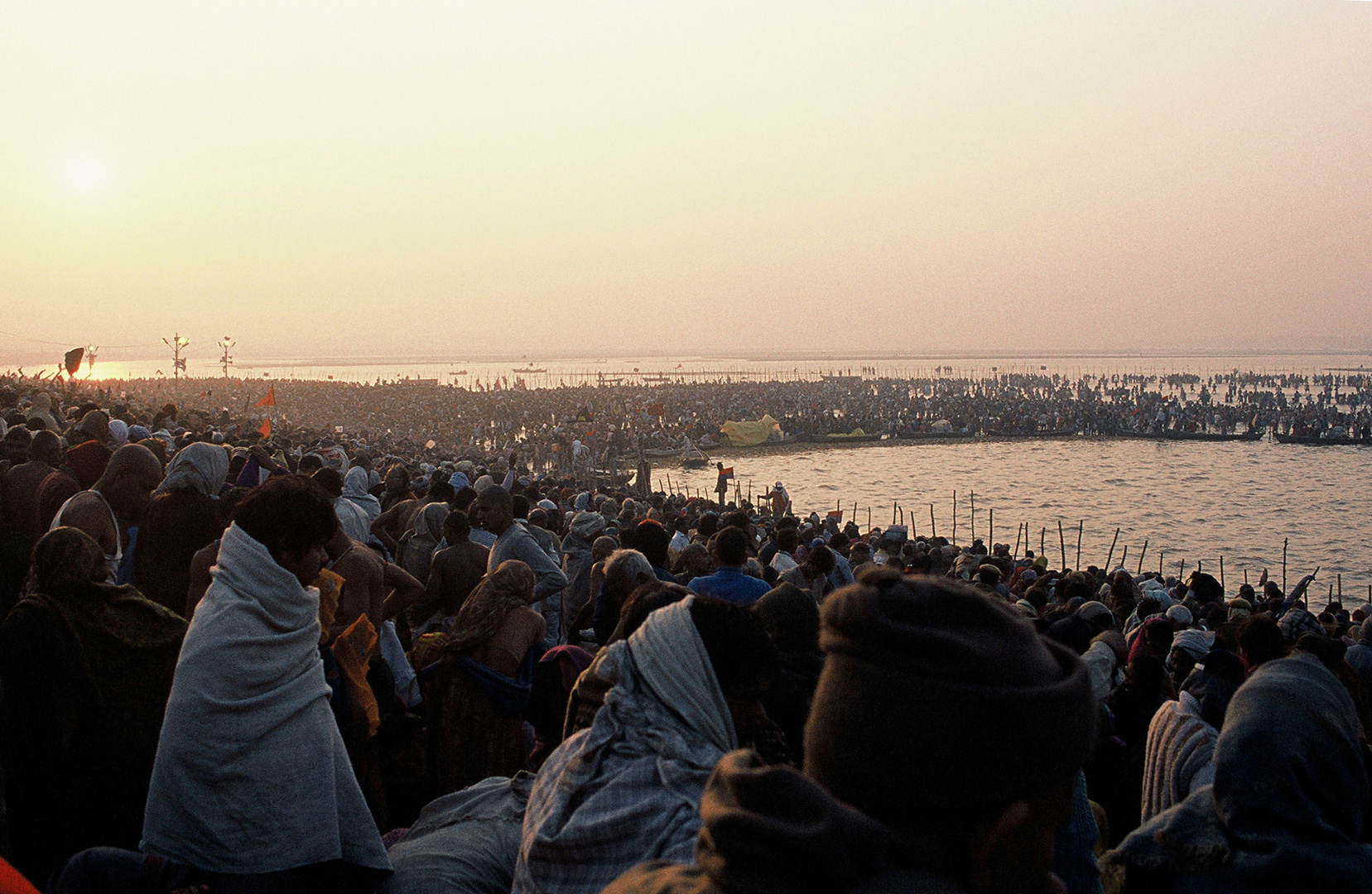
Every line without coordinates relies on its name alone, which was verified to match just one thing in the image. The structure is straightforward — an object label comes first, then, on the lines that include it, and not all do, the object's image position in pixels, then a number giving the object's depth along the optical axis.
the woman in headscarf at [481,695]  3.60
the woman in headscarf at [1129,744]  4.05
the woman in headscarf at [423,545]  6.41
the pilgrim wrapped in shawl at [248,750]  2.43
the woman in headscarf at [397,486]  8.30
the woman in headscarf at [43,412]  9.79
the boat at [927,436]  57.31
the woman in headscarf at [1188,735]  2.79
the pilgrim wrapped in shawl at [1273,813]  1.86
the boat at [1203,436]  57.72
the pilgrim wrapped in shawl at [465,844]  2.53
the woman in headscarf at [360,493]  7.46
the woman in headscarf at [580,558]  6.82
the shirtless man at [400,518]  7.10
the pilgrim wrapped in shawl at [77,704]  3.05
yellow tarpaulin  50.78
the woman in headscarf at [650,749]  1.90
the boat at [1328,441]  55.65
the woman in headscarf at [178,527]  4.16
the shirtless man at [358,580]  3.98
